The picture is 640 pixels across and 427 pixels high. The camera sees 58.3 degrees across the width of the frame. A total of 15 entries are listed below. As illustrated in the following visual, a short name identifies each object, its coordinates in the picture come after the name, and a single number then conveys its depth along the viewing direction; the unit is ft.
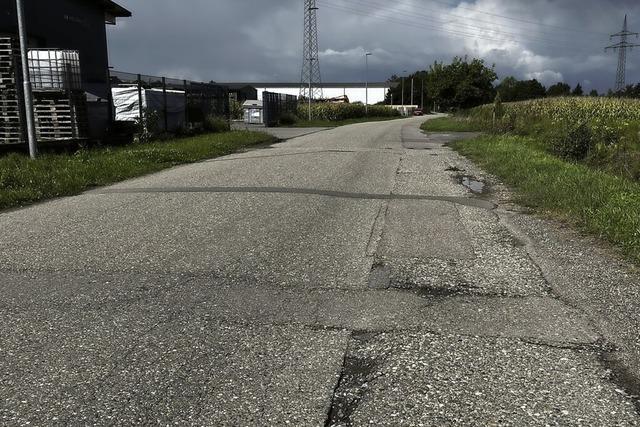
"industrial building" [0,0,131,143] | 54.95
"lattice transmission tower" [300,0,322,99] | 230.48
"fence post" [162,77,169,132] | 73.26
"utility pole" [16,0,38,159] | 42.15
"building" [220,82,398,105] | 568.82
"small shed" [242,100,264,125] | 148.36
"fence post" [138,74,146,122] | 66.40
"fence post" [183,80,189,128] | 81.21
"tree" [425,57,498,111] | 208.44
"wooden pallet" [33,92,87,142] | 56.44
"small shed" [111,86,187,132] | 70.28
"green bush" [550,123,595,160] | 52.54
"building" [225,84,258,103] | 400.47
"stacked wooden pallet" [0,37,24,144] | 53.88
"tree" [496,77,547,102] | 341.84
